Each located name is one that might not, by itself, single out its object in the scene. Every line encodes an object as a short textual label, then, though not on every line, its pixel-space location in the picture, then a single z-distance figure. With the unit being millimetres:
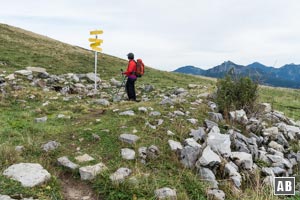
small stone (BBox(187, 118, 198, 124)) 7002
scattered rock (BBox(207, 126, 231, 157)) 5804
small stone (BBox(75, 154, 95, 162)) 5226
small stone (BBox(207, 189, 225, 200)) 4609
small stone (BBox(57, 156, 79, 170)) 5032
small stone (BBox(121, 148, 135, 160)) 5381
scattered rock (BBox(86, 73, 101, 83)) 14355
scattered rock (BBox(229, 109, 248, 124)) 7730
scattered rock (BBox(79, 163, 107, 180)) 4828
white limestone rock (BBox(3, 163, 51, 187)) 4492
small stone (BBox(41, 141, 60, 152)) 5535
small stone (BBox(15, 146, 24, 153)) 5332
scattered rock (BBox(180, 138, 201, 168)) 5424
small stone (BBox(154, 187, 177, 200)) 4432
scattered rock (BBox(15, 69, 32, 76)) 13021
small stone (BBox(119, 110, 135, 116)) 7106
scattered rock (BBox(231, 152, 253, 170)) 5744
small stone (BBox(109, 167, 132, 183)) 4638
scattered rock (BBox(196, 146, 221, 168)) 5306
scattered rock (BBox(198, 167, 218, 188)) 4984
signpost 11229
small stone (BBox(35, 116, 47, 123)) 7117
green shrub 8417
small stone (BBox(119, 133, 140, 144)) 5824
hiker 10054
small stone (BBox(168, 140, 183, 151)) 5739
